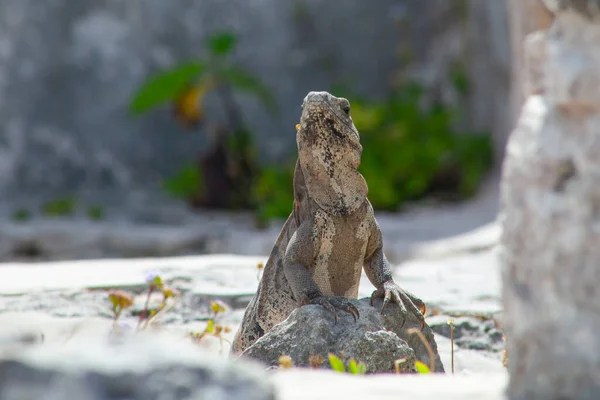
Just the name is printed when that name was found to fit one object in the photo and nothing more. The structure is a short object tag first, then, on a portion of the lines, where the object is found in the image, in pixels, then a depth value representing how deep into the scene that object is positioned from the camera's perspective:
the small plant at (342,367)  5.07
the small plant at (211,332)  7.65
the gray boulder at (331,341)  6.18
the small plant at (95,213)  23.84
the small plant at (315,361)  5.91
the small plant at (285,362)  5.20
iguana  7.00
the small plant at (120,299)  7.59
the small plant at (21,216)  23.05
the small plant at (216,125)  24.48
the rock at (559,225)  3.71
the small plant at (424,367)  5.19
